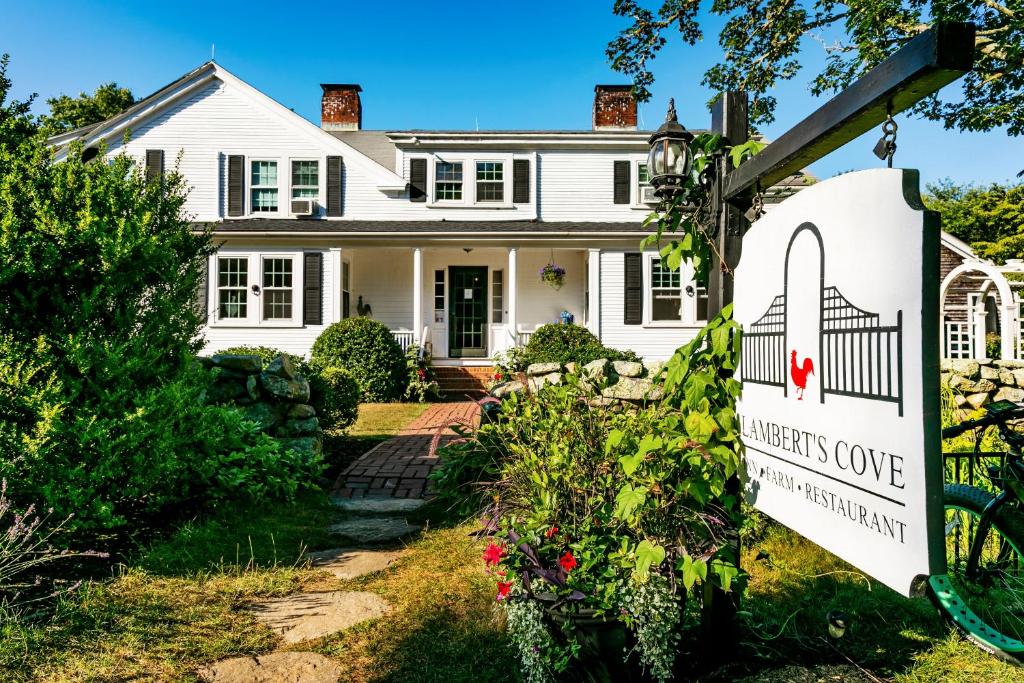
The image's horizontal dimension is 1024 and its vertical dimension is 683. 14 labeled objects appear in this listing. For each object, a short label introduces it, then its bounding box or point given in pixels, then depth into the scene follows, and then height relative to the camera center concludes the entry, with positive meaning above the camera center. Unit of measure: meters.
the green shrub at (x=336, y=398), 7.11 -0.53
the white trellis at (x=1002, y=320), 11.41 +0.64
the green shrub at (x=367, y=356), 12.53 -0.01
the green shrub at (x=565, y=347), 12.21 +0.16
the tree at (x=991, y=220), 22.59 +5.43
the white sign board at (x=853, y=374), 1.40 -0.05
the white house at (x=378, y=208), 14.30 +3.61
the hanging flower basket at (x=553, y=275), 14.63 +1.93
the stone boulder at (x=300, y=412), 6.25 -0.58
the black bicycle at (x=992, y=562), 2.53 -0.96
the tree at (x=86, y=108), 27.62 +11.45
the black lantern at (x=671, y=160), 2.90 +0.94
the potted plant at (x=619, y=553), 2.13 -0.73
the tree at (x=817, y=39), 8.33 +4.82
